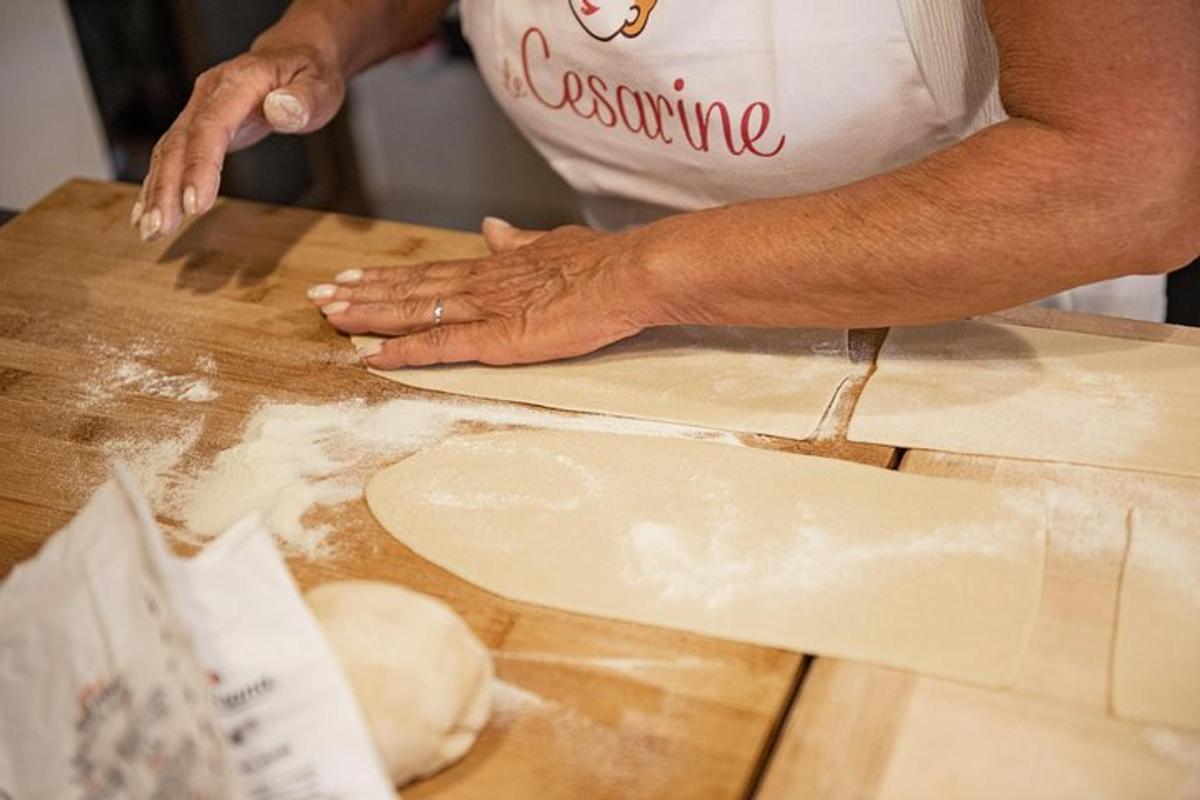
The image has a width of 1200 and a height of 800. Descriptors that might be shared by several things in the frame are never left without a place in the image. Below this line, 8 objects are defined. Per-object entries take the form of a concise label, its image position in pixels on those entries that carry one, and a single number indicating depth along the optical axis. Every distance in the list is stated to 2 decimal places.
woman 0.93
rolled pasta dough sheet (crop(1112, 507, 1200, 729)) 0.81
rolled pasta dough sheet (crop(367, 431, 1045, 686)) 0.87
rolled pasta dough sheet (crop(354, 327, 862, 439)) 1.10
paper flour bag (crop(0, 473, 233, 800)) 0.68
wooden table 0.77
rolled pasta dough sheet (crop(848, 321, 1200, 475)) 1.03
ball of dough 0.77
